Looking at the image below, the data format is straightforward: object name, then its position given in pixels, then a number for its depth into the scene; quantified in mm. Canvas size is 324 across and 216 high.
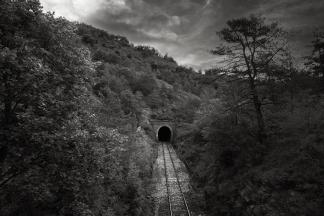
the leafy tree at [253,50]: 14625
